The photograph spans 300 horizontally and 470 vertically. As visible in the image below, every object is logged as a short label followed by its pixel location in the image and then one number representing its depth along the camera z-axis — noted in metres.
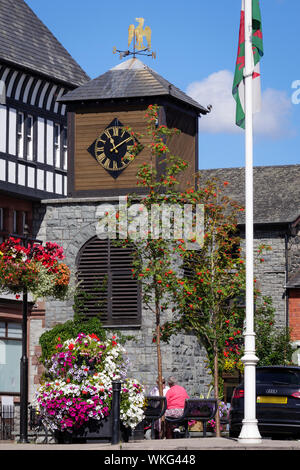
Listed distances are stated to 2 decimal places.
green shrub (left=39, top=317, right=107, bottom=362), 32.72
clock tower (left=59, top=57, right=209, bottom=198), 33.81
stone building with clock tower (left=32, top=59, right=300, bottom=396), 33.16
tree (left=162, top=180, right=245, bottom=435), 24.98
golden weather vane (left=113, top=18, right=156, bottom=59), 34.97
